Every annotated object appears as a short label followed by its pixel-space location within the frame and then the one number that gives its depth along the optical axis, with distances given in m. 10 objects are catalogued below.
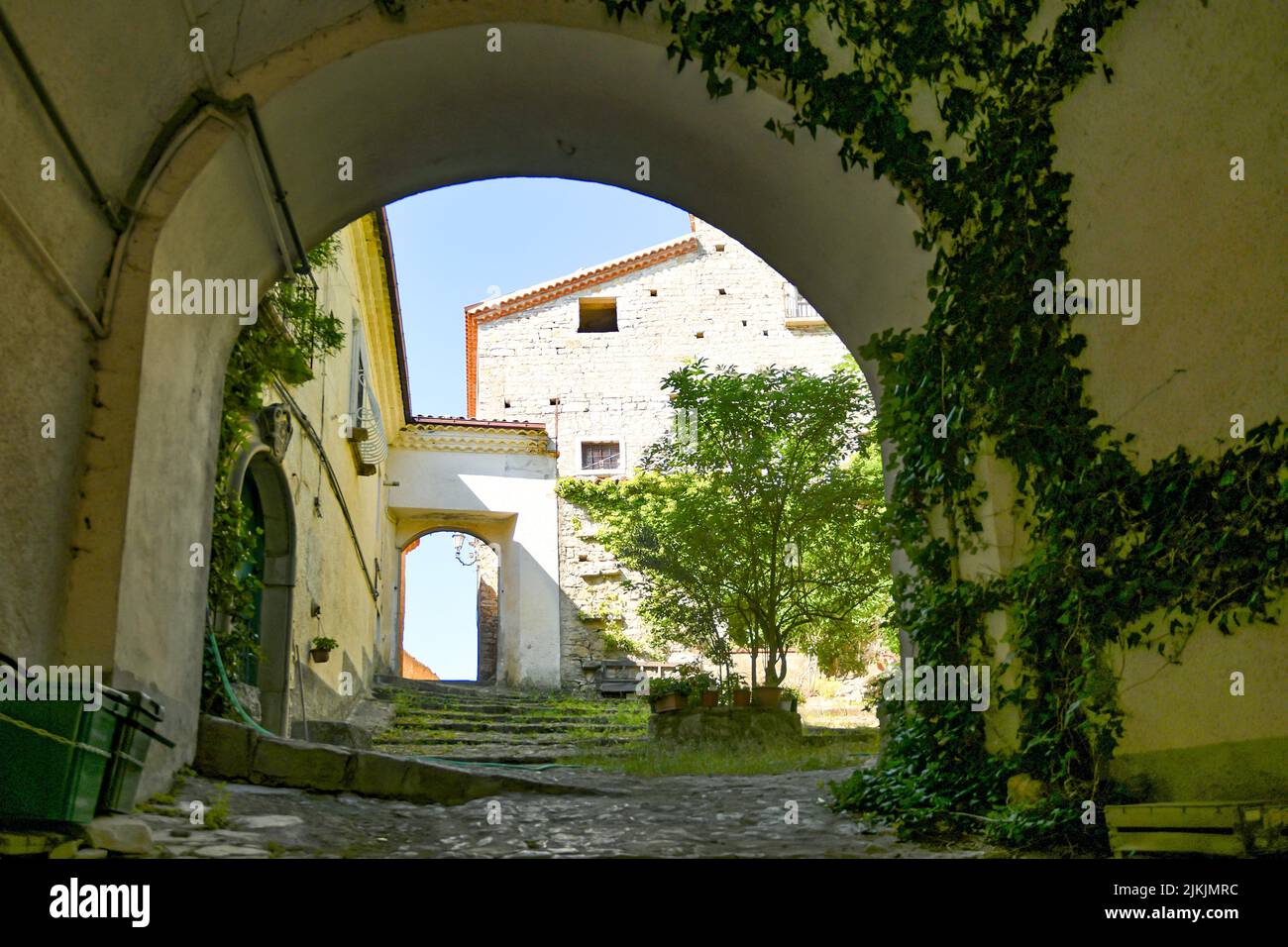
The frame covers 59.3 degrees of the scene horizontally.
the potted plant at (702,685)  10.83
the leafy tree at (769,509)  11.02
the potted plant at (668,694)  10.95
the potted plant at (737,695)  10.84
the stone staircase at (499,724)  9.69
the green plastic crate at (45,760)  3.11
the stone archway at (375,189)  4.33
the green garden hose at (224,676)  5.52
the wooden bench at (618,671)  17.33
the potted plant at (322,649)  9.30
